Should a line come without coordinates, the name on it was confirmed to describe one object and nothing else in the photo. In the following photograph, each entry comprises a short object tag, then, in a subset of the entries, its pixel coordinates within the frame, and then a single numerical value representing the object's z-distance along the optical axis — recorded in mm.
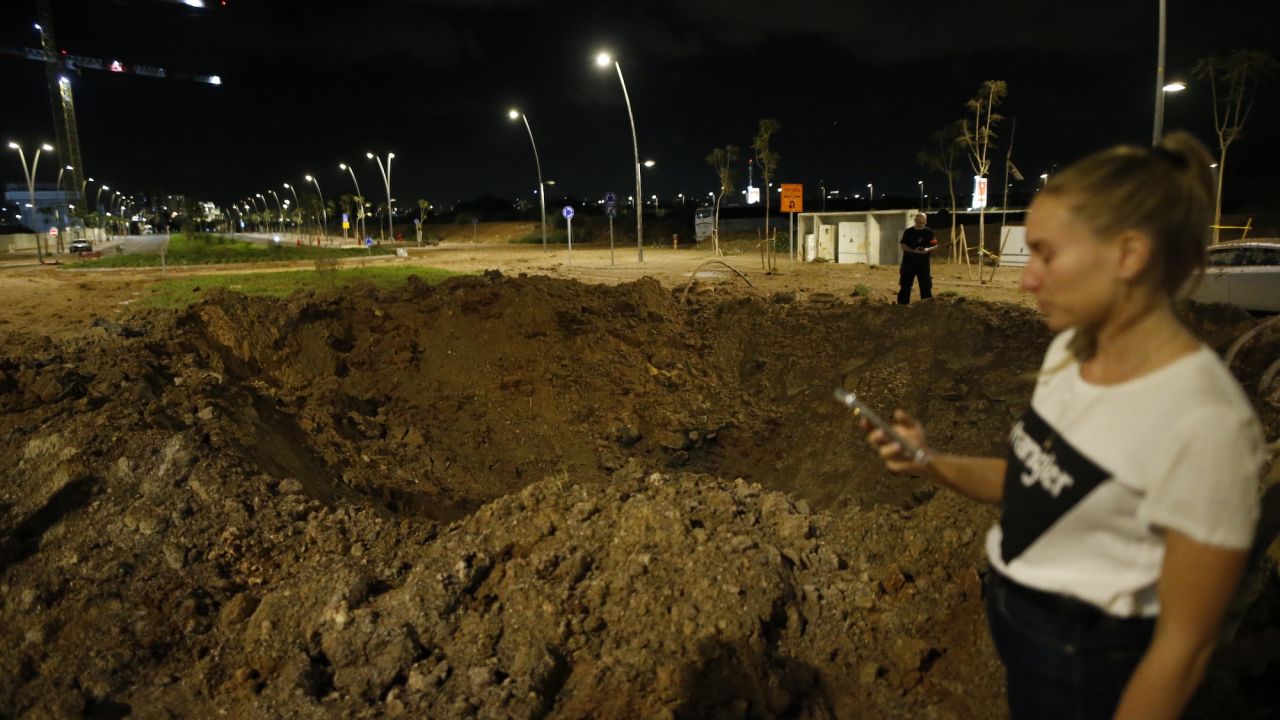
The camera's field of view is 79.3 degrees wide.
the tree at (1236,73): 21953
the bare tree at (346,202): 85438
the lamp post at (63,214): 58956
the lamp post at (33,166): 50375
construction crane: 68000
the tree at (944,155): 27266
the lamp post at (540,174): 38406
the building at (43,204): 66188
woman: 1187
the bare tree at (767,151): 33188
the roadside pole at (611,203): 25219
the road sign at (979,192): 18609
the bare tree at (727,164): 40531
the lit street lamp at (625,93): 27500
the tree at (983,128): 19391
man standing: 12672
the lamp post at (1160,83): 15930
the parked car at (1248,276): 12555
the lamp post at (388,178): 53688
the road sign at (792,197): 21516
